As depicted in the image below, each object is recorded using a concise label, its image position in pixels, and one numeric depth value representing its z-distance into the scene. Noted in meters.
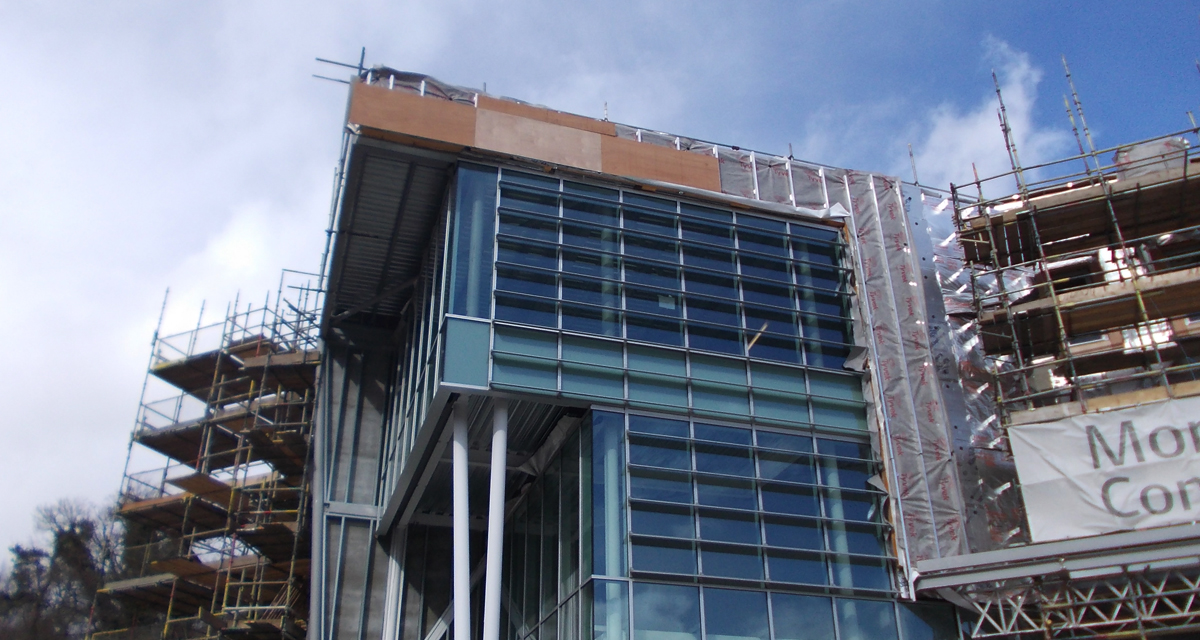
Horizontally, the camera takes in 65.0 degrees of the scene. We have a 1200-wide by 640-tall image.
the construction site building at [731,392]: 18.16
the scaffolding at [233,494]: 30.08
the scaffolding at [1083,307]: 18.12
